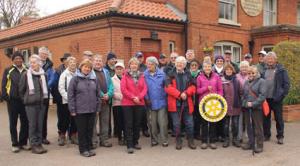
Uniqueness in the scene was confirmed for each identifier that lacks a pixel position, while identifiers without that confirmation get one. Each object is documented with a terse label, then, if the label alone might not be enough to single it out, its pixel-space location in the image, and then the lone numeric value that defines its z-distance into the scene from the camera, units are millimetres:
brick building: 12006
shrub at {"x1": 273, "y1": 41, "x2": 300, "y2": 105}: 11008
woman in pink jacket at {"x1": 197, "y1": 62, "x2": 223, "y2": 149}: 7383
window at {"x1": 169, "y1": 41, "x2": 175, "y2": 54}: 13586
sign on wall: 15886
